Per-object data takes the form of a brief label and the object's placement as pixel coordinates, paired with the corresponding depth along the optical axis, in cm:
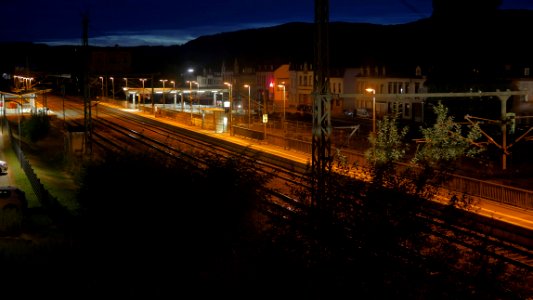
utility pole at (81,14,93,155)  3088
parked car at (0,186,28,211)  2131
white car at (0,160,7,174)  3150
